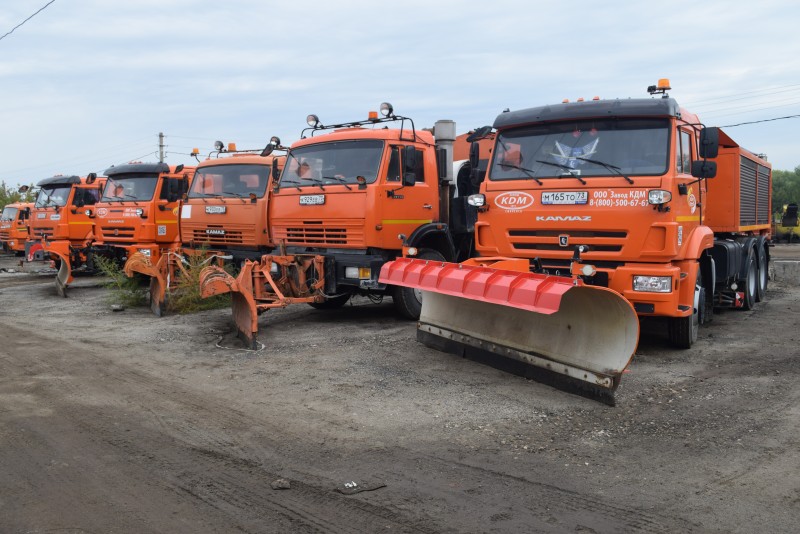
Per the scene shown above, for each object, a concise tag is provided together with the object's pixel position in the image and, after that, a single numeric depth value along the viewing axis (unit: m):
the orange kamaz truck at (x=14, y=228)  25.17
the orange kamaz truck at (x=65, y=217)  17.69
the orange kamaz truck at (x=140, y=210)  15.62
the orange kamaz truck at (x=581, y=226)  7.07
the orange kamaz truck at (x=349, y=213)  10.13
